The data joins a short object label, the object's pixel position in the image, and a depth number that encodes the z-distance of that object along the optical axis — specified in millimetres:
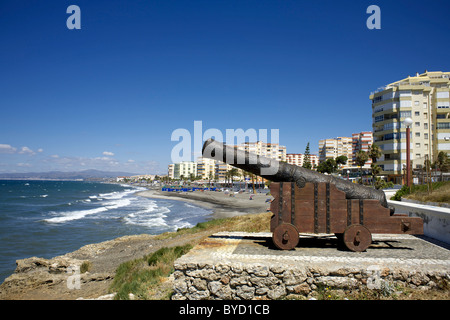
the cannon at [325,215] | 6004
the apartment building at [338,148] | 137375
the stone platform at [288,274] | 4723
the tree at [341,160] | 85550
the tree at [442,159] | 41294
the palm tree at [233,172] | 105869
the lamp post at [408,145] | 12416
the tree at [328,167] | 72000
